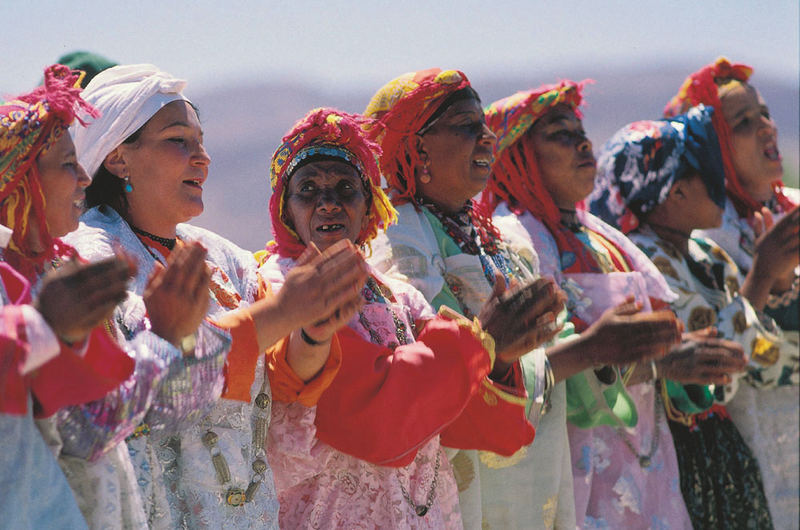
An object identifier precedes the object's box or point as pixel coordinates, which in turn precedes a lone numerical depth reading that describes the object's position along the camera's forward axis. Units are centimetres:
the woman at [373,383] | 724
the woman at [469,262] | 870
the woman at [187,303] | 591
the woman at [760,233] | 1166
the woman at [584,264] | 973
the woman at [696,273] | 1096
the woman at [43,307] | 481
